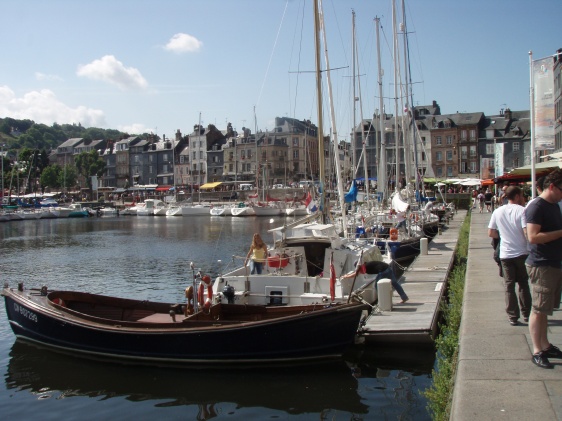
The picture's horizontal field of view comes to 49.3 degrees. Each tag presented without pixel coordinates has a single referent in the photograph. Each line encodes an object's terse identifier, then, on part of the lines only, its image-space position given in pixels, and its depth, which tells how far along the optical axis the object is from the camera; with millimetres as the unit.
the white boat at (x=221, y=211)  90750
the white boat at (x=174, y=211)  95688
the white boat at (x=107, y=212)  101844
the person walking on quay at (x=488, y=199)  53272
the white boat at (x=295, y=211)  82500
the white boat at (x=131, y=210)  102500
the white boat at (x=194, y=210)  95688
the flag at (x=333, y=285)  14198
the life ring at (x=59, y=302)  15995
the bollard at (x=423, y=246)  25812
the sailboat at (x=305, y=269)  15234
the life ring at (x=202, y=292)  14094
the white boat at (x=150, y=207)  98969
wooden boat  12578
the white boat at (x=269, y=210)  86500
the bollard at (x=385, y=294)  14523
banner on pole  14812
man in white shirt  9258
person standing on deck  16263
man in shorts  7223
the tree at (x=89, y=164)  136500
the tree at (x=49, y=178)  136000
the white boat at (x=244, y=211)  88188
